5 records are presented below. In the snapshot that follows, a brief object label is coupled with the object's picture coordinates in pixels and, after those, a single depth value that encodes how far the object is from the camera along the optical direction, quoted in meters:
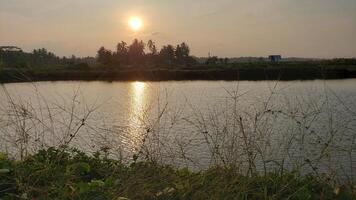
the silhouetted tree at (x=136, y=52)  110.81
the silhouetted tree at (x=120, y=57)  102.19
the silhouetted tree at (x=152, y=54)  108.00
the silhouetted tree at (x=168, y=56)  106.62
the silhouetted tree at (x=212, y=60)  101.64
